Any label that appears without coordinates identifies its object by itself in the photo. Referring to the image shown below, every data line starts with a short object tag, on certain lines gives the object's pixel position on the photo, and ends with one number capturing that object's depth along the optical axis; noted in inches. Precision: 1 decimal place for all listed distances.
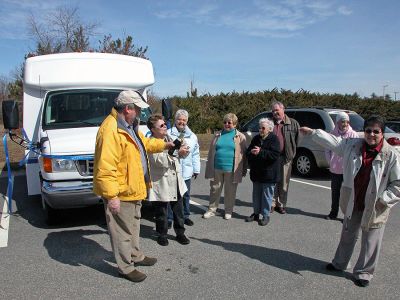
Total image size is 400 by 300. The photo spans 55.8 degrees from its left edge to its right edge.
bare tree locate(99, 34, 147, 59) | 807.1
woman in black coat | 222.8
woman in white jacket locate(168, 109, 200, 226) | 213.9
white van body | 234.5
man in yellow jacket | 138.1
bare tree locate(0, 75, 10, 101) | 1523.5
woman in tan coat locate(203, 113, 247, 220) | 231.9
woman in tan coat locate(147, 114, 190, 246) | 187.0
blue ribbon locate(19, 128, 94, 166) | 200.1
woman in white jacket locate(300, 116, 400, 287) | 141.1
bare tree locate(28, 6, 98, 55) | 811.0
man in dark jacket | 248.1
